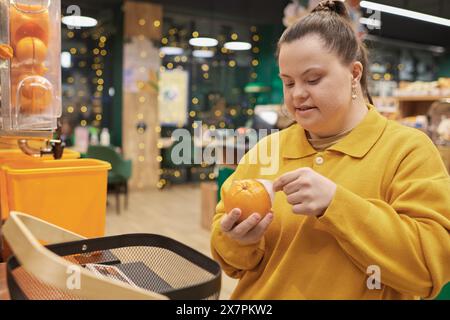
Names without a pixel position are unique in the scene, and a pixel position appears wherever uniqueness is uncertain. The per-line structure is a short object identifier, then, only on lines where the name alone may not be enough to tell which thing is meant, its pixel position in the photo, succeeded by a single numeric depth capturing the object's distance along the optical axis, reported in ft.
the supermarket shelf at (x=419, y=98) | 14.83
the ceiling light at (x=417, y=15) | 17.19
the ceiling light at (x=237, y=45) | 32.27
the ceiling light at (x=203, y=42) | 30.35
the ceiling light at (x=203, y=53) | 30.83
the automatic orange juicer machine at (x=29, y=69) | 3.81
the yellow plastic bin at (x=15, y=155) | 4.74
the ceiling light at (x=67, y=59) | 25.58
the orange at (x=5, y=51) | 3.57
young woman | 3.17
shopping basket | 1.85
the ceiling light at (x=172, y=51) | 29.35
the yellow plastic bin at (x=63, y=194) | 3.96
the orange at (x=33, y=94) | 3.89
